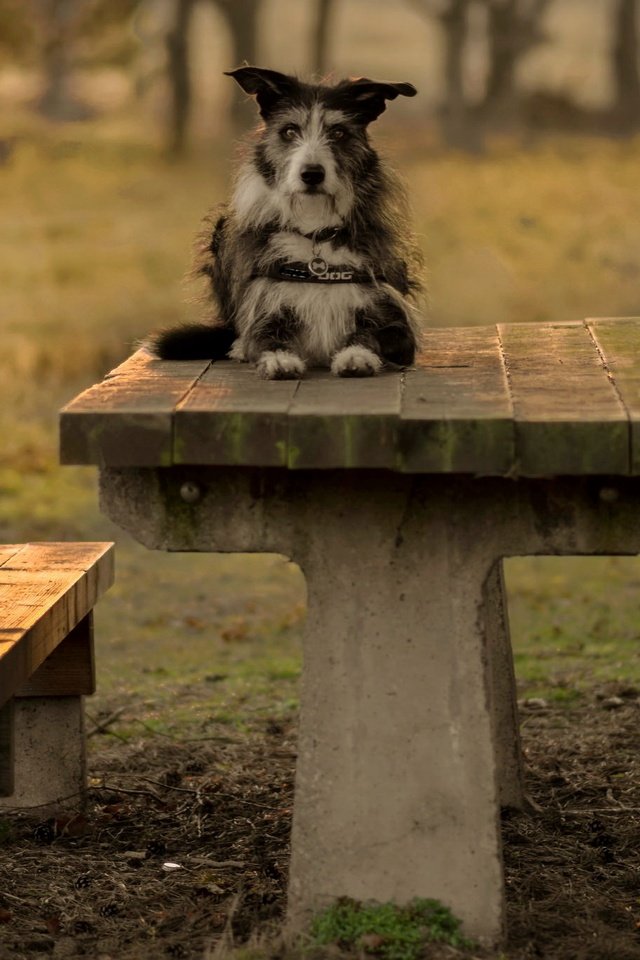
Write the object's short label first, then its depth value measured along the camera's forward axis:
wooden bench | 4.66
